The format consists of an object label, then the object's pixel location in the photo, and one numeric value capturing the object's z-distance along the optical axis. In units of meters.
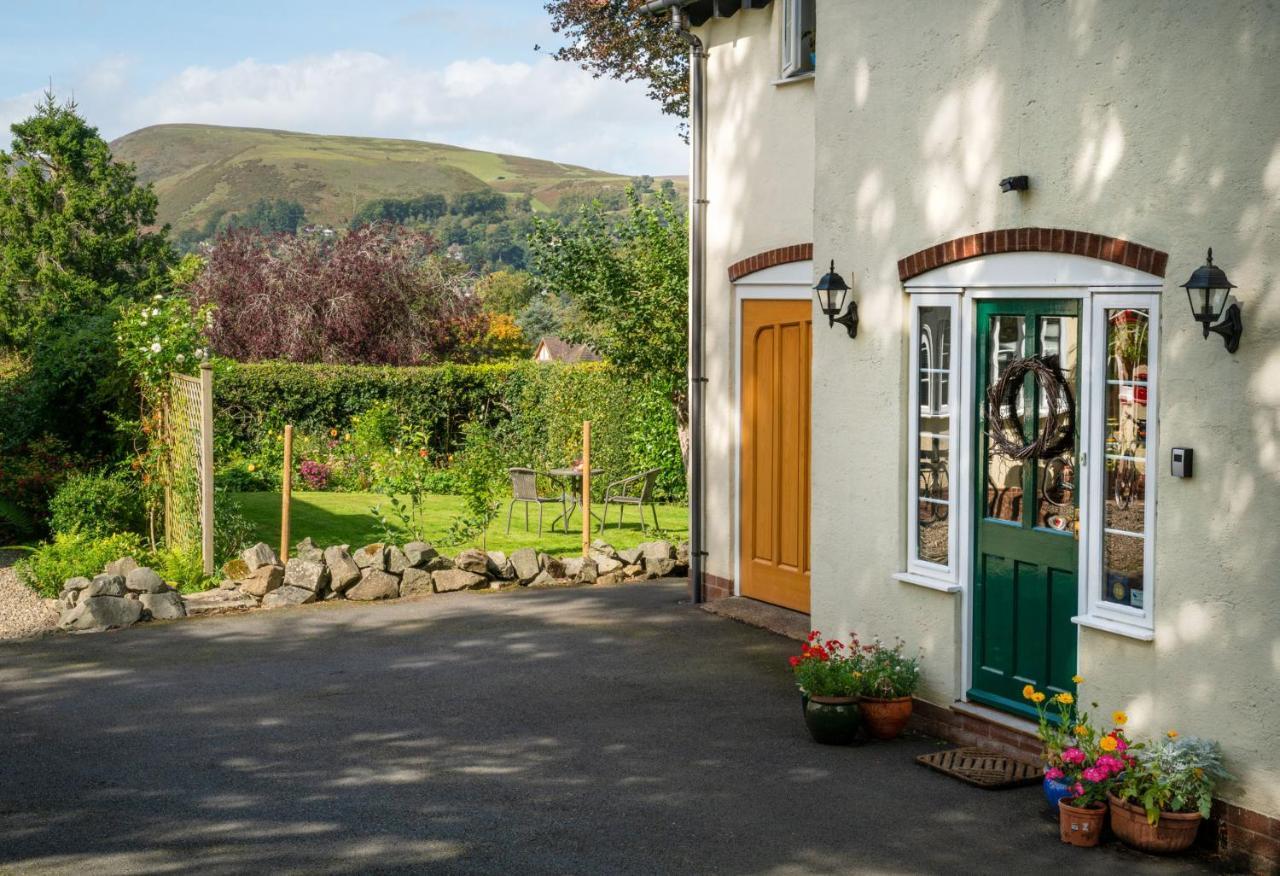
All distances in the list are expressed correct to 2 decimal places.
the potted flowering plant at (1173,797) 6.11
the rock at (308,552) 12.43
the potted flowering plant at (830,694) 7.90
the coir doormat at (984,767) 7.21
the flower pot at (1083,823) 6.31
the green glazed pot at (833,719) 7.89
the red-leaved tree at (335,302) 30.88
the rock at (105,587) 11.26
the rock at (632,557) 13.59
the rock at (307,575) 12.16
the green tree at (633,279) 16.47
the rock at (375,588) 12.34
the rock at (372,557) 12.59
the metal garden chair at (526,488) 16.23
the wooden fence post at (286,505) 12.97
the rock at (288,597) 11.95
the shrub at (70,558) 12.21
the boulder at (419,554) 12.77
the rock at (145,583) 11.55
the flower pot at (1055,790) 6.56
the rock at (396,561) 12.59
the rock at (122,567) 11.91
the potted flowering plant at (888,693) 8.01
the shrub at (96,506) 13.23
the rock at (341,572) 12.29
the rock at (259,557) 12.45
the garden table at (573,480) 16.94
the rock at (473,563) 12.87
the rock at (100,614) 11.02
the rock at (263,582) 12.02
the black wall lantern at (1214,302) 5.97
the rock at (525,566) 13.09
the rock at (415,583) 12.52
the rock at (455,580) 12.66
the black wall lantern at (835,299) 8.61
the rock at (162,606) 11.41
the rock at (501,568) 13.04
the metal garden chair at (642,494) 16.29
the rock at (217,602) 11.66
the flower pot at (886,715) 8.00
